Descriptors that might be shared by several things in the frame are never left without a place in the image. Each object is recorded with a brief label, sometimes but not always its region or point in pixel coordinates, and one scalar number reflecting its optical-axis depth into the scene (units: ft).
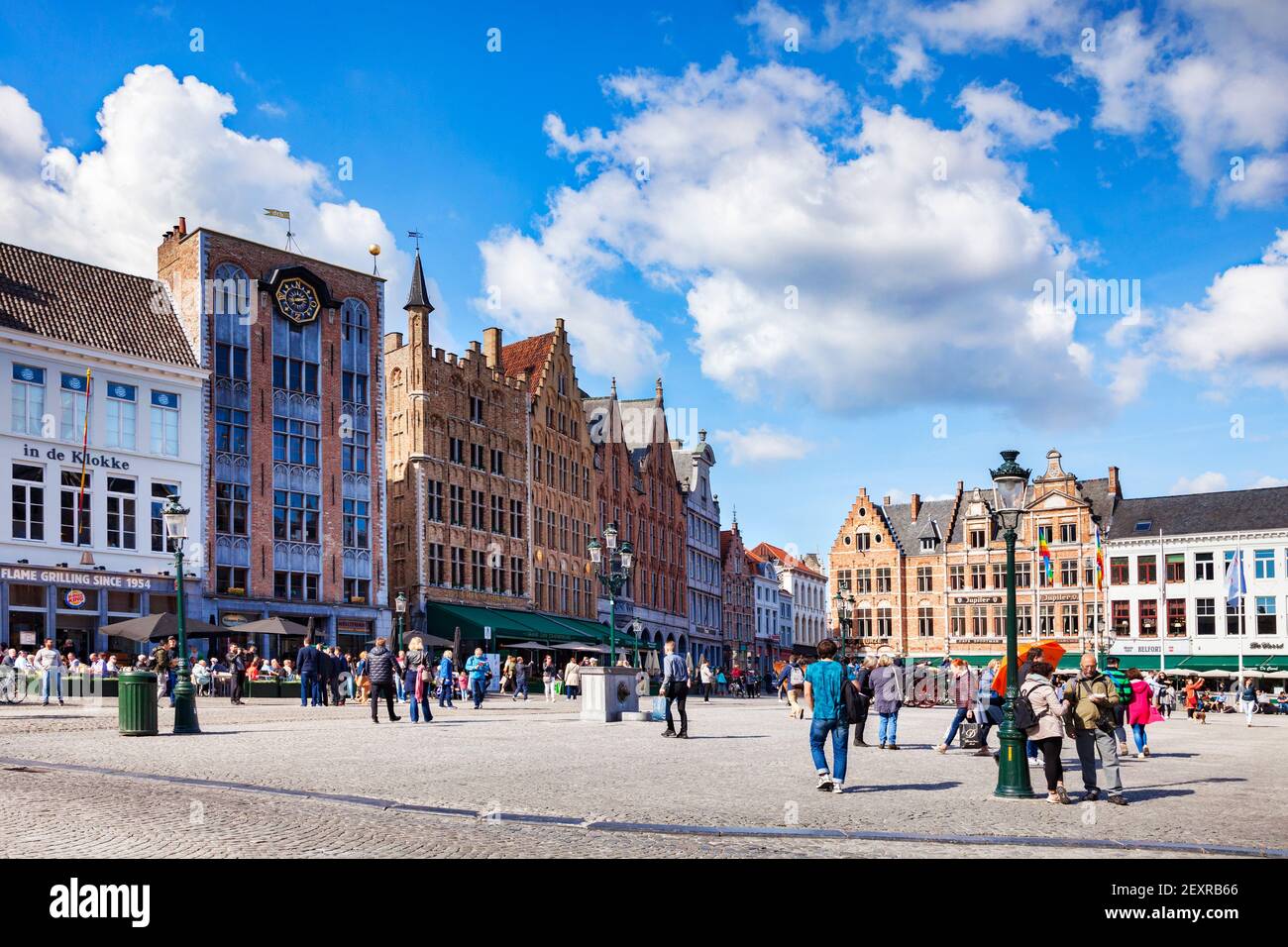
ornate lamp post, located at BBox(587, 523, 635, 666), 103.52
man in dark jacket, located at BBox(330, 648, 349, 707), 113.39
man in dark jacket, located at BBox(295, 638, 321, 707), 107.34
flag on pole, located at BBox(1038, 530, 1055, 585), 254.78
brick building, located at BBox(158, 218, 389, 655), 150.00
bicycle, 106.27
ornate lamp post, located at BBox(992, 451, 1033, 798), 41.27
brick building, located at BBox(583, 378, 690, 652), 233.76
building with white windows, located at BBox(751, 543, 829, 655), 358.43
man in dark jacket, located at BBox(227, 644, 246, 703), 112.57
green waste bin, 66.80
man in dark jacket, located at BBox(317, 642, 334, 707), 110.01
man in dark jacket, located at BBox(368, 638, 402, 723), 80.38
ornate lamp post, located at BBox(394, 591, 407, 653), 161.38
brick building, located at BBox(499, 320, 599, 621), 204.44
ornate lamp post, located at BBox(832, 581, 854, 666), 285.97
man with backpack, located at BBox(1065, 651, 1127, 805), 41.45
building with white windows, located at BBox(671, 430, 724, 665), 280.72
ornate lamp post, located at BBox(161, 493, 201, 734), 67.92
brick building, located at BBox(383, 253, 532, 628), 176.76
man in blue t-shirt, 42.34
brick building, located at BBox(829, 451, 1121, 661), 261.85
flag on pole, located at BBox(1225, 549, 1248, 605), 201.36
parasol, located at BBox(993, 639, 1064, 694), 52.70
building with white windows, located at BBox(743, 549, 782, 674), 331.34
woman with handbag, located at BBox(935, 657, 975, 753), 65.31
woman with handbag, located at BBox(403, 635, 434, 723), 85.15
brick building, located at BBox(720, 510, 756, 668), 306.96
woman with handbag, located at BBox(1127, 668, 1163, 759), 59.06
